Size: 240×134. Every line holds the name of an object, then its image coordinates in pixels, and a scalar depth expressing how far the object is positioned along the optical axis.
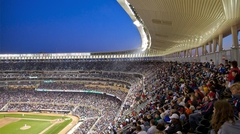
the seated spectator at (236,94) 3.96
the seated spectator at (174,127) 5.42
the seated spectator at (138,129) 6.63
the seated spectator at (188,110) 6.45
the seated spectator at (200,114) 5.13
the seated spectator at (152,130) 6.24
